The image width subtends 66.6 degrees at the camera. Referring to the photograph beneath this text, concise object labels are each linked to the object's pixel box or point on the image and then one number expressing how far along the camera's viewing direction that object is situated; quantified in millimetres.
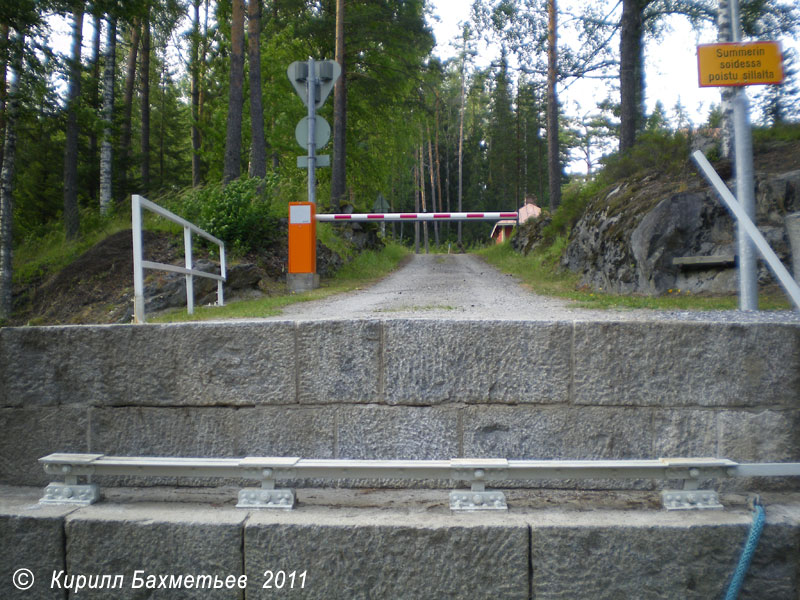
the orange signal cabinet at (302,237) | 9880
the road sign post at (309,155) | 10008
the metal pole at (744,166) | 4219
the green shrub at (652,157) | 10664
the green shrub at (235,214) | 10906
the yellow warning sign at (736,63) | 4230
